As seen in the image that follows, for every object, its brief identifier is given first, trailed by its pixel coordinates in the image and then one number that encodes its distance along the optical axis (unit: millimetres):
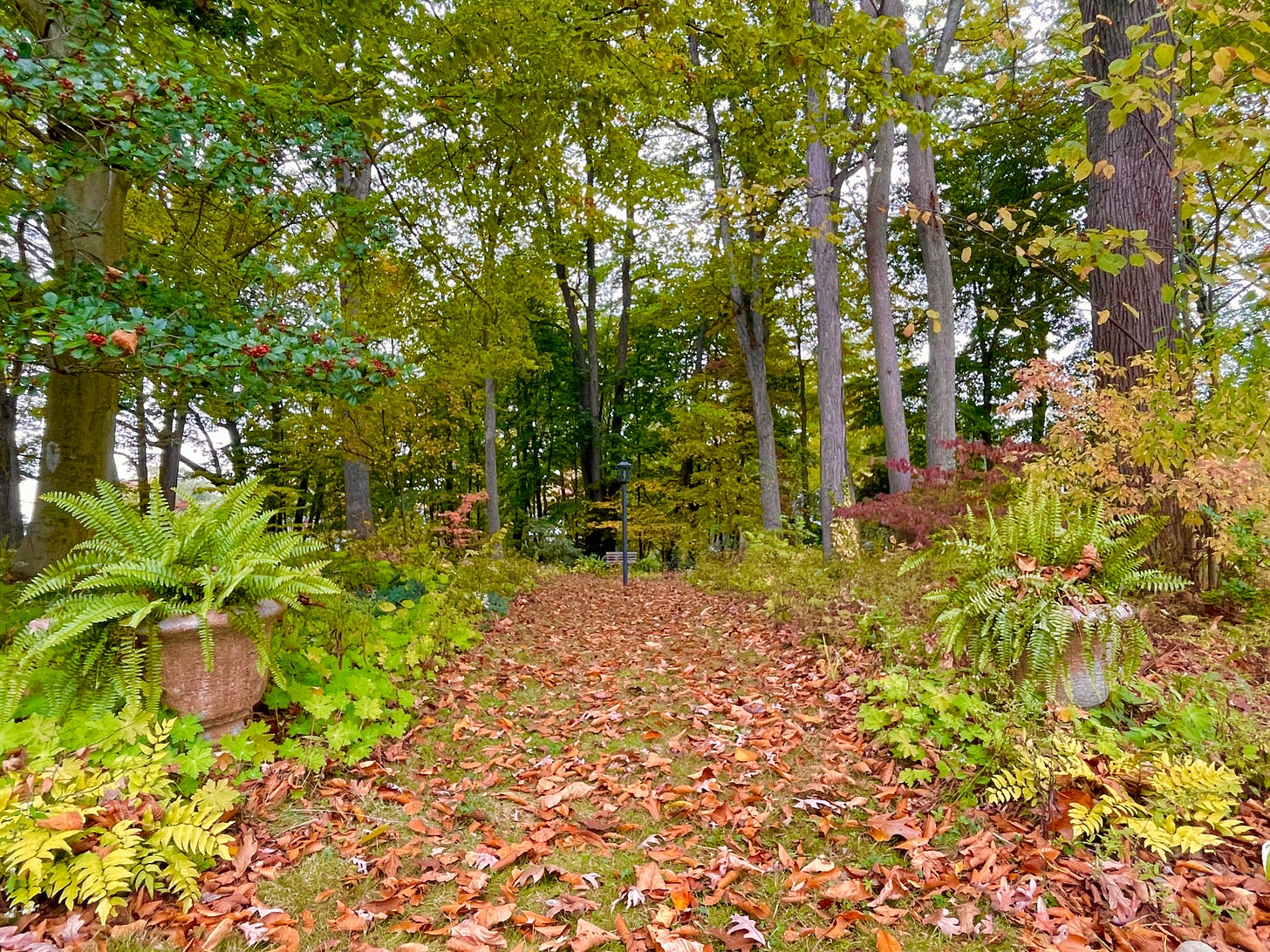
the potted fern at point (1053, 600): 2721
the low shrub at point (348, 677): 3092
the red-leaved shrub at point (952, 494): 5621
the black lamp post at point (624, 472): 11709
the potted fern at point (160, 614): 2514
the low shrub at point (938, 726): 2662
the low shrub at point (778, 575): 5859
